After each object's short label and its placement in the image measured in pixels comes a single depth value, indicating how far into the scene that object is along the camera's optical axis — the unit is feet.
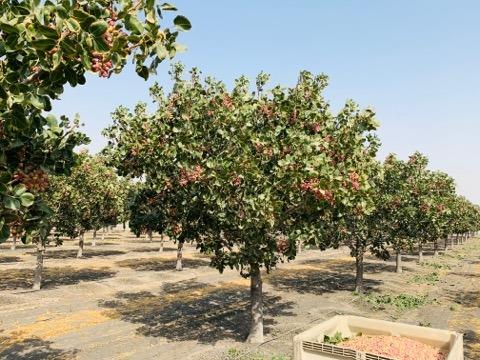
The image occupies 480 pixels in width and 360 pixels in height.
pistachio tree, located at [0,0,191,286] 14.62
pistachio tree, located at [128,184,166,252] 56.44
